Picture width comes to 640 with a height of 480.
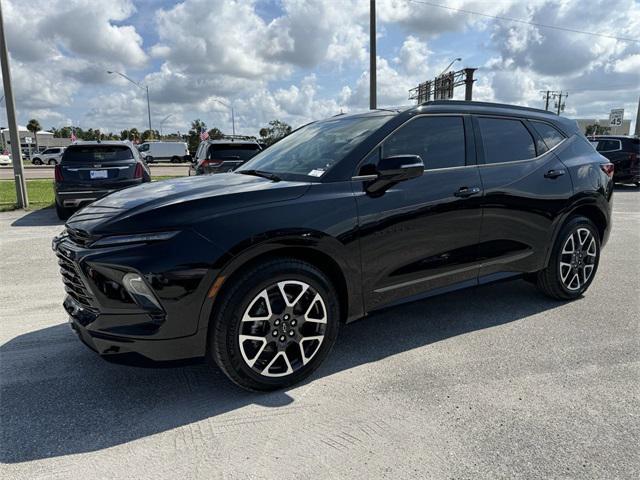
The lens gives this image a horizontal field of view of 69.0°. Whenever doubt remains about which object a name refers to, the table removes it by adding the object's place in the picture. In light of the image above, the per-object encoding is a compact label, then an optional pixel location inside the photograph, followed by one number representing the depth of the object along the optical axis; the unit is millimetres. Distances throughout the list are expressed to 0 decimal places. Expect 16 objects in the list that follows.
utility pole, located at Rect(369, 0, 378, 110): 13938
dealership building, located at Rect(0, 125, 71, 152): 90188
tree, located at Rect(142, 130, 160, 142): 88812
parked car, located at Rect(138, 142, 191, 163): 46312
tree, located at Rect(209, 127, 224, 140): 76988
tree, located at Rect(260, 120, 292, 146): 76150
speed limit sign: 36156
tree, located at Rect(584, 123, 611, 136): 86038
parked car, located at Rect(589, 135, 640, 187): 15914
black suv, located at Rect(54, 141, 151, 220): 9062
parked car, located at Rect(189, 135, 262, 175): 10977
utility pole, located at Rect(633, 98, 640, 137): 26806
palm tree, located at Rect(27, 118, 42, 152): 96225
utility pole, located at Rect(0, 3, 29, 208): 10508
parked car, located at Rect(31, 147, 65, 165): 44125
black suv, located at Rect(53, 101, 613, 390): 2543
